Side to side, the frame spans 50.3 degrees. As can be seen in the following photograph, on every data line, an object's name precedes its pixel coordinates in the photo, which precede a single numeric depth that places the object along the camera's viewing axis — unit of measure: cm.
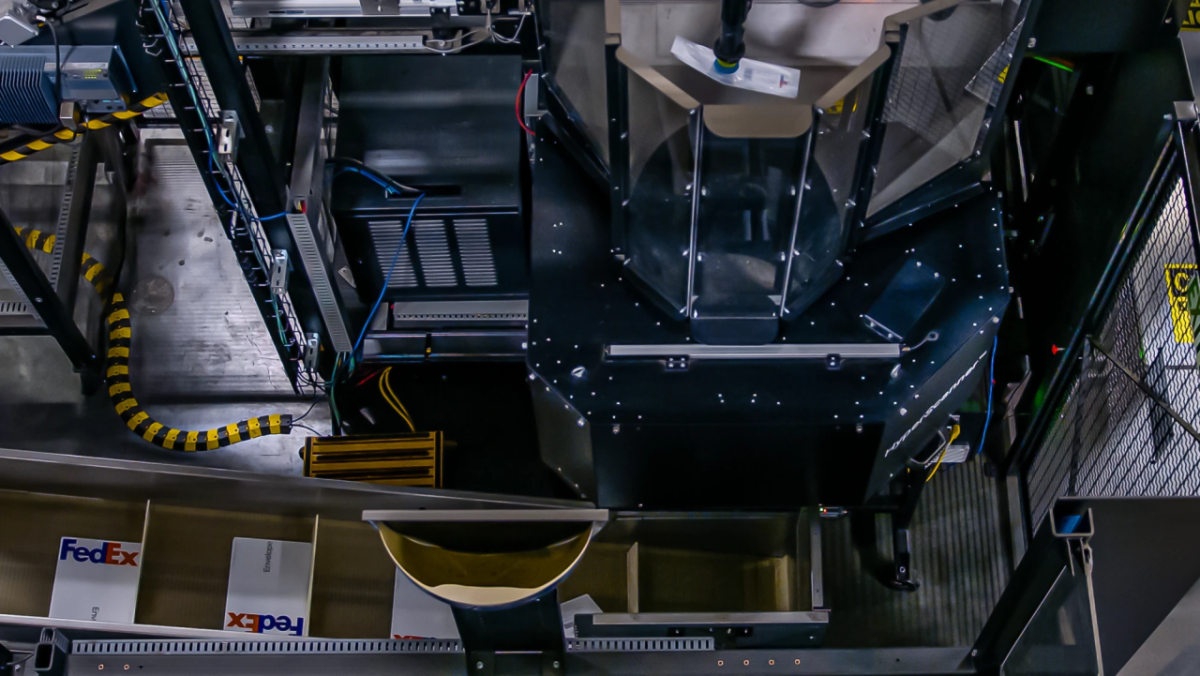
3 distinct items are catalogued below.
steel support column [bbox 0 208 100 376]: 402
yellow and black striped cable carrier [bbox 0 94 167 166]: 359
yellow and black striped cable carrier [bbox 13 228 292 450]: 443
